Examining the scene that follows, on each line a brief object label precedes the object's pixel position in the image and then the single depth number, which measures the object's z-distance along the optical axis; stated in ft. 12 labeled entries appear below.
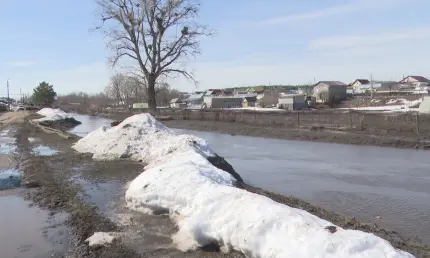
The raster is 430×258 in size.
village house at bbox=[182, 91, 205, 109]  452.39
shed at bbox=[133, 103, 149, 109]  302.08
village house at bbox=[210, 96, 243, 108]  355.77
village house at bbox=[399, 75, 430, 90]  430.61
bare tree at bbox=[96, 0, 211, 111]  148.87
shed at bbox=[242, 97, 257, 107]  347.26
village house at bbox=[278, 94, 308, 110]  247.50
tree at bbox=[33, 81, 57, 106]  343.46
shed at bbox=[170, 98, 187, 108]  383.92
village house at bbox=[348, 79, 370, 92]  476.21
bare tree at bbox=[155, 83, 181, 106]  418.20
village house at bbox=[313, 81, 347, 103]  299.58
